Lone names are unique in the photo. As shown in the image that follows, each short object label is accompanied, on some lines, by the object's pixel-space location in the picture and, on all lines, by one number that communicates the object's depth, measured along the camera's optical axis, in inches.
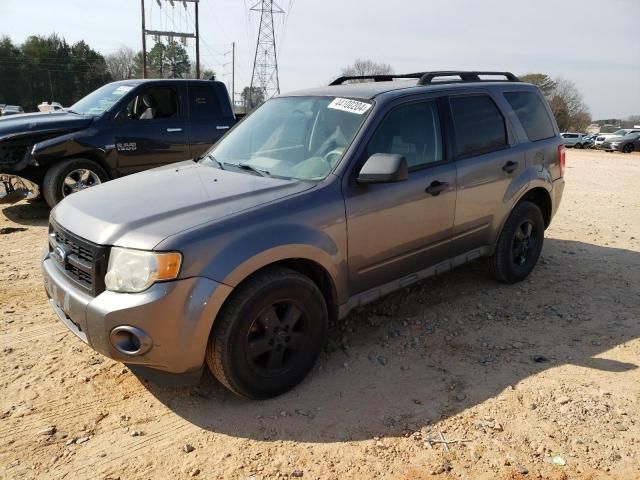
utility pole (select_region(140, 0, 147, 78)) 1256.4
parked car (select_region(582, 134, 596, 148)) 1576.0
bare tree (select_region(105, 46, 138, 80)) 2518.0
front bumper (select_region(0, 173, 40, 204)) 265.9
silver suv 102.5
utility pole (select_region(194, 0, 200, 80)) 1264.8
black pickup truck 266.5
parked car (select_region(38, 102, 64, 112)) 649.4
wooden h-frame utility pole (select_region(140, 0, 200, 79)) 1261.7
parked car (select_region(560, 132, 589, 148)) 1588.3
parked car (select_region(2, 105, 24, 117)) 1319.9
